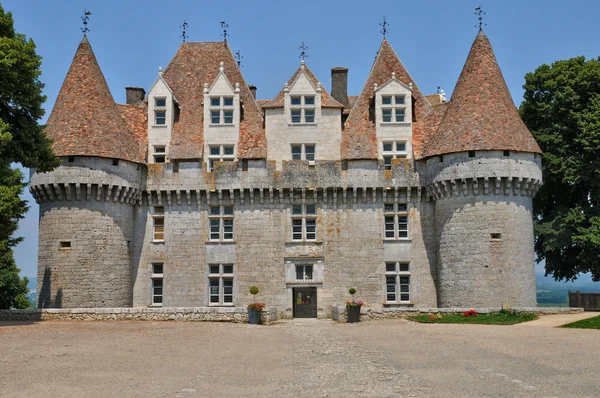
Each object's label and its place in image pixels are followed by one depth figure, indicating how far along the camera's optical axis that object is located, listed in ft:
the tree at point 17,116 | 77.97
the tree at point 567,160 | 109.29
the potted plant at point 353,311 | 94.43
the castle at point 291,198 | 102.99
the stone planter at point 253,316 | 90.68
